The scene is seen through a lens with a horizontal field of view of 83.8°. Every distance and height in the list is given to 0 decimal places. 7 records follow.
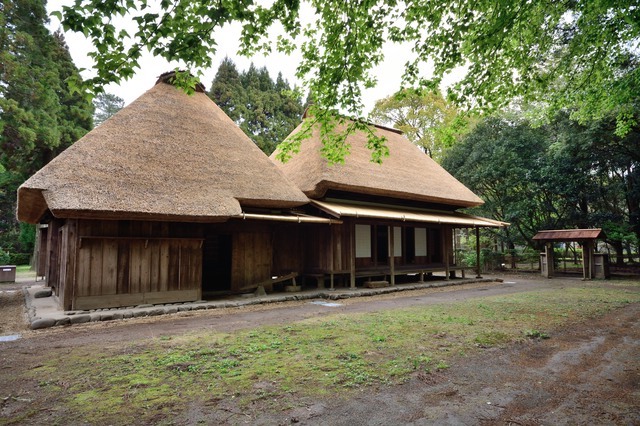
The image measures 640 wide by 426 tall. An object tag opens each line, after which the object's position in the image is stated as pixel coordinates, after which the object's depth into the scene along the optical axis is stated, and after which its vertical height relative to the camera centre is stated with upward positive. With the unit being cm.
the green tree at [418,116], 2855 +1020
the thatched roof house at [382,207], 1233 +131
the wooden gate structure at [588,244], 1595 -22
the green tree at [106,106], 4545 +1741
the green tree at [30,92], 1370 +629
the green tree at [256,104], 2630 +1052
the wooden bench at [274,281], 1083 -128
